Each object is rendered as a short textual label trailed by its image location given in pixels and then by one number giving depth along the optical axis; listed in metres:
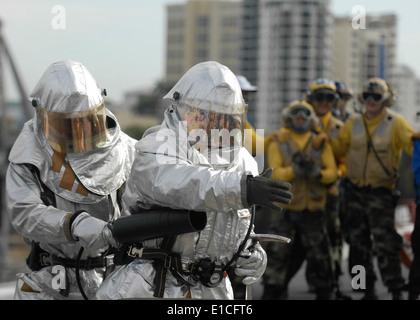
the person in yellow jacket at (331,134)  14.21
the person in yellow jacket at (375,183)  13.02
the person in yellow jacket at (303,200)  13.68
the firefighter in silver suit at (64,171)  8.54
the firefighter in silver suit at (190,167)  7.16
